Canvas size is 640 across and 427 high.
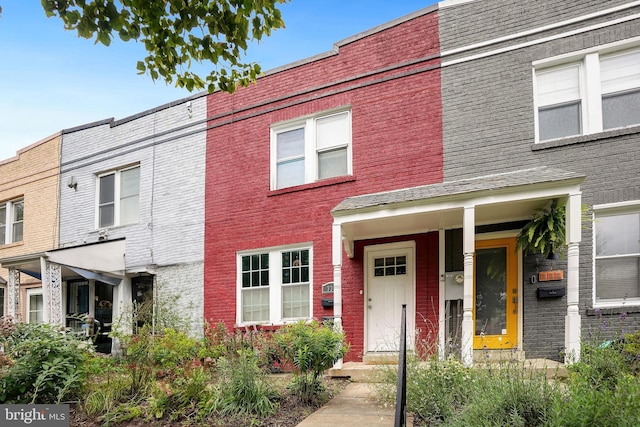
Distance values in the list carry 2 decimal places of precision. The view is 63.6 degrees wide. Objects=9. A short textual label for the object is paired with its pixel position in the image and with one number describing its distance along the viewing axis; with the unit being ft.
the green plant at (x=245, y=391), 20.35
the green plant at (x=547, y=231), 24.76
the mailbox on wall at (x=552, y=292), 26.14
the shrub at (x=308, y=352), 21.90
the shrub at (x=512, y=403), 14.85
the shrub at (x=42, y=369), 21.53
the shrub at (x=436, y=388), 17.92
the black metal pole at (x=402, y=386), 12.04
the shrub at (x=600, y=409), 12.92
